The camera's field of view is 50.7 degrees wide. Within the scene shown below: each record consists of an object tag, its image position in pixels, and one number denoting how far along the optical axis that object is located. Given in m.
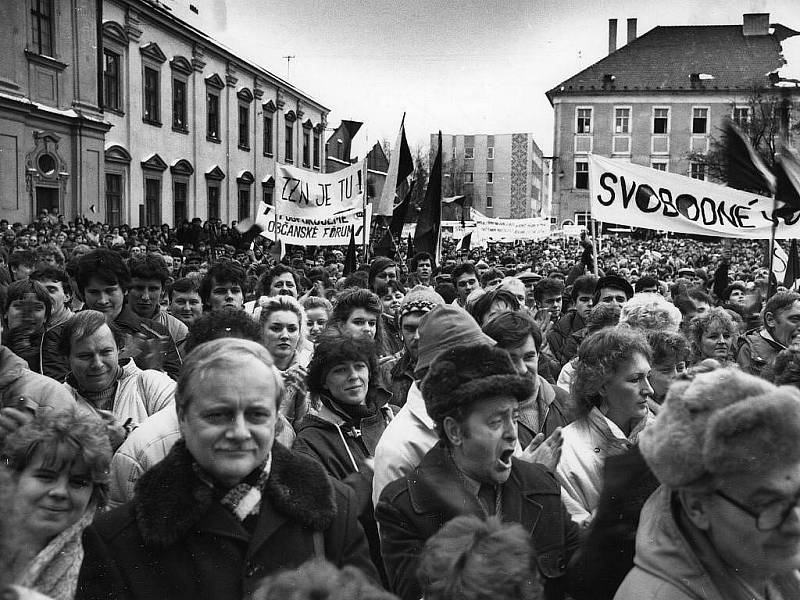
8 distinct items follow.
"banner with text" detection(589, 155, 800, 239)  9.85
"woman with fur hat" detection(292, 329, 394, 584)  3.75
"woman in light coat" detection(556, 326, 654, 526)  3.41
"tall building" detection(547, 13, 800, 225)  64.81
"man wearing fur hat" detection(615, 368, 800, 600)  1.86
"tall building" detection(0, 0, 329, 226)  24.61
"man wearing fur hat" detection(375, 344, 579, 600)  2.71
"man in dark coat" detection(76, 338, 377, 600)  2.32
